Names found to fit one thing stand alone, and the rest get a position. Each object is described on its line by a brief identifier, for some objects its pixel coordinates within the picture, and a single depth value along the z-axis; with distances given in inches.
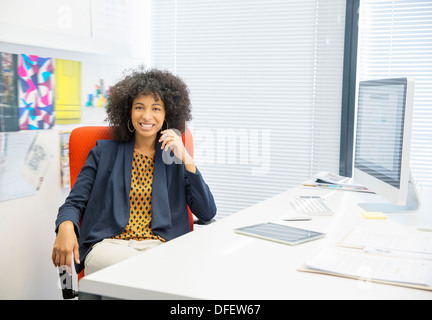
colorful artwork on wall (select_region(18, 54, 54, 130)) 80.1
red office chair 76.5
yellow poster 88.7
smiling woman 70.8
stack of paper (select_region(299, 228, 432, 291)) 43.6
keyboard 71.6
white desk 40.4
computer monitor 65.4
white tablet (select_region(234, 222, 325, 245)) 56.9
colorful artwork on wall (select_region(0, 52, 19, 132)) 76.2
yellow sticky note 69.8
